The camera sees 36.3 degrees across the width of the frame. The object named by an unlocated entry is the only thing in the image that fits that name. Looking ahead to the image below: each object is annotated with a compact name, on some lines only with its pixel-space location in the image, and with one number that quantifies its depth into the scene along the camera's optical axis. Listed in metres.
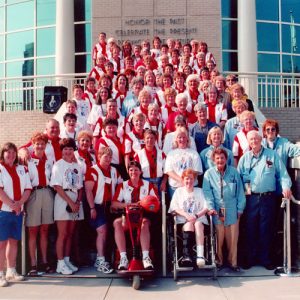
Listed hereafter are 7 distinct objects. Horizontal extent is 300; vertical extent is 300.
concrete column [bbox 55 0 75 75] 18.83
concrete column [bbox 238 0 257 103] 18.42
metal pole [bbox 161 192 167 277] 5.98
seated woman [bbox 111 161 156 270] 5.96
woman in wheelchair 5.91
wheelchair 5.82
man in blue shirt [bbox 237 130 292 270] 6.42
